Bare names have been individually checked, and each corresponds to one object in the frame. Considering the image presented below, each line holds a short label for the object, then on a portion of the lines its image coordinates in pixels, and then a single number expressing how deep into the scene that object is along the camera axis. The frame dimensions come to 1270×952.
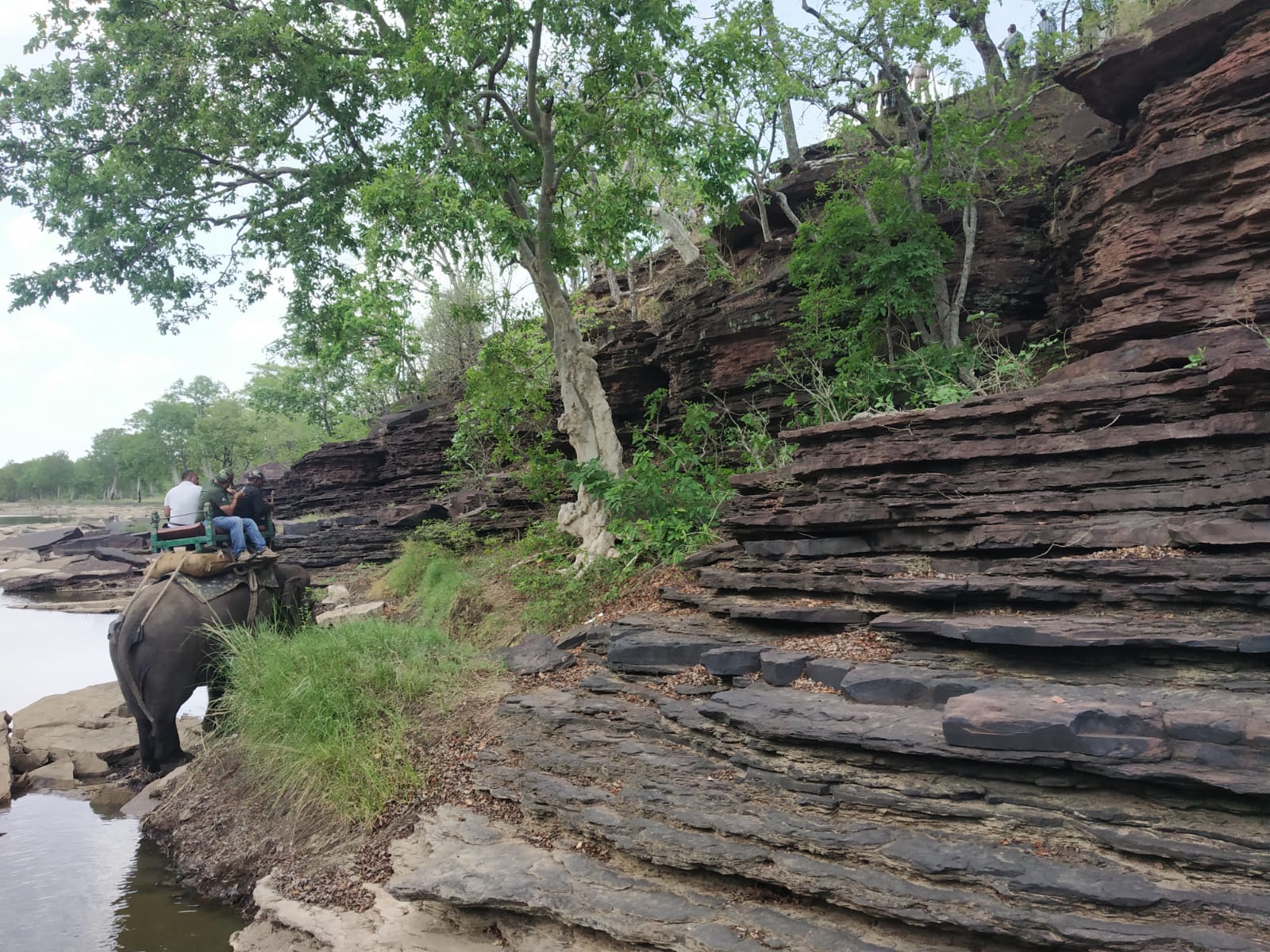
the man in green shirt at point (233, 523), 9.25
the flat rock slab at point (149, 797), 7.81
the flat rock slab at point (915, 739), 3.38
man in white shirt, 9.09
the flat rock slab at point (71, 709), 10.86
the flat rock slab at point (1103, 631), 4.01
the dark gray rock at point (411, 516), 19.31
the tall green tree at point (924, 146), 10.80
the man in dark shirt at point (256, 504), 10.45
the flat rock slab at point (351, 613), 11.94
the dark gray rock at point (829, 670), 5.01
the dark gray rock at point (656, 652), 6.19
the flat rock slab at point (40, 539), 35.31
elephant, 8.03
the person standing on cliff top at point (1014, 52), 13.55
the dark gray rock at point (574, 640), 7.79
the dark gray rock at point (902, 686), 4.50
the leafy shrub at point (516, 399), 12.96
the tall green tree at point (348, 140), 9.98
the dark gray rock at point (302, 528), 21.84
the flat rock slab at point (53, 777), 8.91
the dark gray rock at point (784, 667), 5.28
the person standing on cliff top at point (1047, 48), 12.02
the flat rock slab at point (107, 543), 30.73
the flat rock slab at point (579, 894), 3.86
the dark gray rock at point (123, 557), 27.58
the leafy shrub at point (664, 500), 9.44
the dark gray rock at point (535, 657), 7.46
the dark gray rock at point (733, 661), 5.63
